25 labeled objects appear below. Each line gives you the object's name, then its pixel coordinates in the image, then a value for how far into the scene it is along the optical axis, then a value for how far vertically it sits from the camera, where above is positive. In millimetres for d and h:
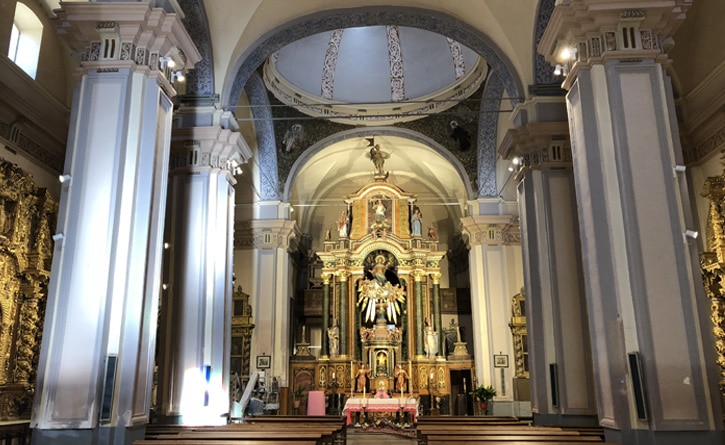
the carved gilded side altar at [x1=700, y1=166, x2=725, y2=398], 8656 +1729
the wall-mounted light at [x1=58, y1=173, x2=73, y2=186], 6028 +1990
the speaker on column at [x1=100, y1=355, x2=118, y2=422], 5484 +70
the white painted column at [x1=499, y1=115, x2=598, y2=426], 8492 +1531
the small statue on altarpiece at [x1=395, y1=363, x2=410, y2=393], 17578 +386
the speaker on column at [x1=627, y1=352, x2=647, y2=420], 5363 +58
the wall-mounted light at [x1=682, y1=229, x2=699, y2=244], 5715 +1353
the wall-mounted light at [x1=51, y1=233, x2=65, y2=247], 5875 +1406
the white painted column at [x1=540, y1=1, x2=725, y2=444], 5383 +1383
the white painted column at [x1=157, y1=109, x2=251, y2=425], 8766 +1659
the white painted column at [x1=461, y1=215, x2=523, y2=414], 15875 +2644
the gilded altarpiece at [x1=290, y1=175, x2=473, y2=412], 18047 +2490
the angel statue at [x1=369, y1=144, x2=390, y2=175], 19203 +6986
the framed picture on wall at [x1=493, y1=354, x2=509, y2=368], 15773 +729
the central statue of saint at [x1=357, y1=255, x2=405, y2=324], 19375 +2756
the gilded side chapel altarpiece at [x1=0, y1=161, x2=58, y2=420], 8336 +1537
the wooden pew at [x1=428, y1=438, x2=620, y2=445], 5152 -409
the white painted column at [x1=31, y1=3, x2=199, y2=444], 5520 +1473
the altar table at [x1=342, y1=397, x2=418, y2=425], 14523 -298
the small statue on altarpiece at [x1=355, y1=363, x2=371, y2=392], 17406 +438
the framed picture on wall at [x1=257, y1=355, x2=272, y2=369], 15953 +787
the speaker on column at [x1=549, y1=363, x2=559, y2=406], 8549 +109
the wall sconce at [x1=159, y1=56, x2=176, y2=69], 6665 +3427
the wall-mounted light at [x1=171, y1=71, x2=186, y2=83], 7266 +3541
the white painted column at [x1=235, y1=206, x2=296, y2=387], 16234 +2968
